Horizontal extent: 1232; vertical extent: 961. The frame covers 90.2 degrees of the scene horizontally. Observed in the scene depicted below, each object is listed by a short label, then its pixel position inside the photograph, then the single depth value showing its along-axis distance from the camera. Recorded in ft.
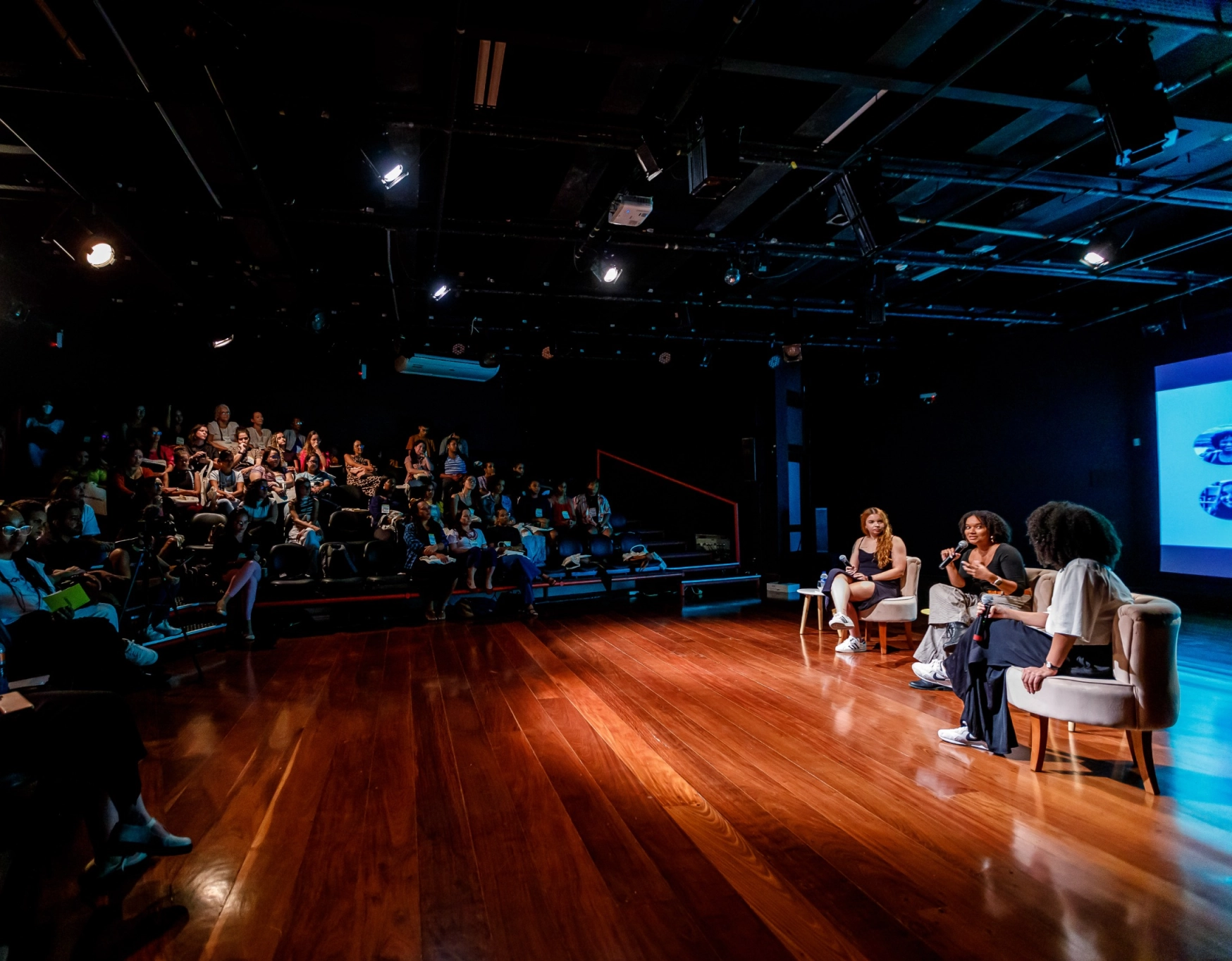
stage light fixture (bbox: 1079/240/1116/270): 19.21
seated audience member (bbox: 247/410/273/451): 26.86
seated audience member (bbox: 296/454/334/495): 26.00
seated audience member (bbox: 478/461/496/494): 29.45
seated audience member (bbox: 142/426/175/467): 23.68
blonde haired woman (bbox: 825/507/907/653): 17.12
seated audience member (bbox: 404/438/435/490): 28.76
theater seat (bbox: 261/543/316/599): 20.36
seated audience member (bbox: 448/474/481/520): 26.27
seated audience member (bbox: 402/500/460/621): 22.30
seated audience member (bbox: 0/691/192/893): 5.90
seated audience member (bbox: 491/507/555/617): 23.72
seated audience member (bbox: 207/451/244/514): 22.81
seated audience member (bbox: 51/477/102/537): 16.20
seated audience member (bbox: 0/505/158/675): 10.74
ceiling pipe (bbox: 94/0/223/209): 10.29
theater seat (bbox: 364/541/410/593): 21.99
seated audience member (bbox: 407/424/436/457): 30.33
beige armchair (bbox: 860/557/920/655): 16.69
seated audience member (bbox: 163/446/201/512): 22.49
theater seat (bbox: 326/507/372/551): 24.35
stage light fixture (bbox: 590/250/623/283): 20.25
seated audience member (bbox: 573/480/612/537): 30.55
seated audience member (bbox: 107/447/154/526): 20.75
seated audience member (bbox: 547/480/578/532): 29.58
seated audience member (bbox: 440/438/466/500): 29.58
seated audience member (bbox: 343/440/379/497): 28.37
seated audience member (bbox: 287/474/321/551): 22.61
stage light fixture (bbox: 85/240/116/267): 16.92
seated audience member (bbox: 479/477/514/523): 27.66
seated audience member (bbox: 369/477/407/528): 26.23
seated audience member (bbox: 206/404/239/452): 25.80
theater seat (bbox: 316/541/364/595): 21.44
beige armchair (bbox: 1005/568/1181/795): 8.34
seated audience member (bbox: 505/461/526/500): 32.48
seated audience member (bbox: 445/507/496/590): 23.20
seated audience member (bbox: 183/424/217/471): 24.31
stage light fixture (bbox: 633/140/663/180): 13.80
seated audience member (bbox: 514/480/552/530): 29.37
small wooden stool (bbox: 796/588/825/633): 19.10
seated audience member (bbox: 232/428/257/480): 25.08
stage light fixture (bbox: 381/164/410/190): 15.33
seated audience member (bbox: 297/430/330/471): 27.45
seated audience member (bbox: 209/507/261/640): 18.70
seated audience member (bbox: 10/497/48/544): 13.41
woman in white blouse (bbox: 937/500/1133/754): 8.64
